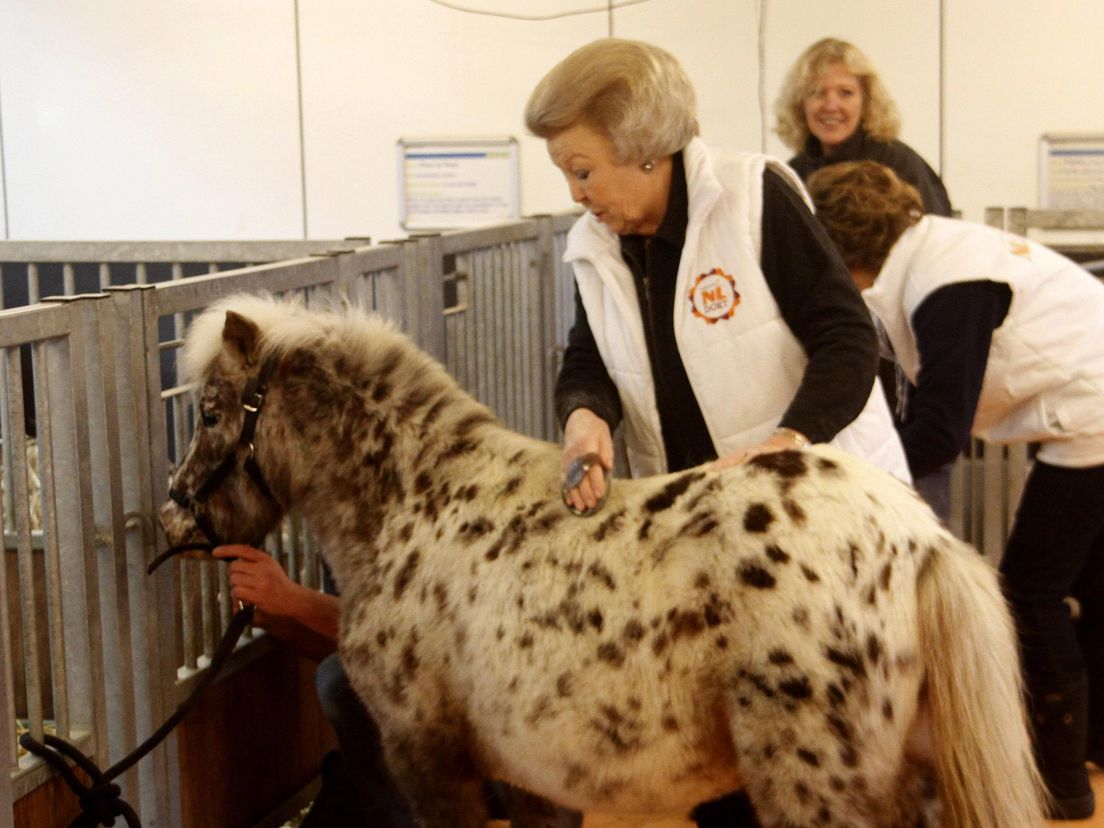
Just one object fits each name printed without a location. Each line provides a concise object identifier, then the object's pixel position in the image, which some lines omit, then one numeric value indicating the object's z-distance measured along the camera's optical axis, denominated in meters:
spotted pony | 1.92
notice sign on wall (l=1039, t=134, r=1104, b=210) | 5.31
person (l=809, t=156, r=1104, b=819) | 2.99
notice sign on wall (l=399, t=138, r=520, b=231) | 5.88
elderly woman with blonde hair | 2.28
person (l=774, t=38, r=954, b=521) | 4.33
